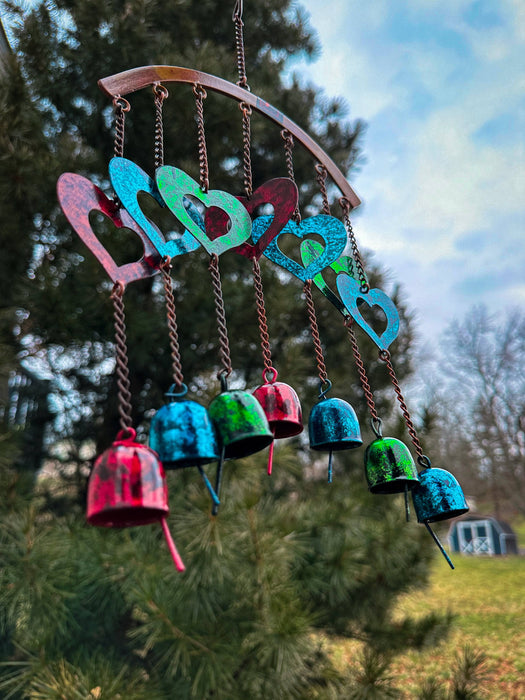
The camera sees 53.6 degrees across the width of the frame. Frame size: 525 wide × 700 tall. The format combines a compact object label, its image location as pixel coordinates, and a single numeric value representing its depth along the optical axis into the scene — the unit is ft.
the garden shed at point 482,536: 41.22
